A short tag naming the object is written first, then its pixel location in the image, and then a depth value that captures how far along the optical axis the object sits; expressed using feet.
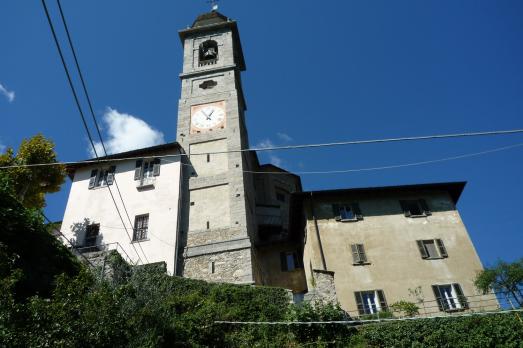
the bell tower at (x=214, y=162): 73.97
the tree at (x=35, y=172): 78.89
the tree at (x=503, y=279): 52.90
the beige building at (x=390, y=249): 60.29
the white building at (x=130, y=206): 75.41
